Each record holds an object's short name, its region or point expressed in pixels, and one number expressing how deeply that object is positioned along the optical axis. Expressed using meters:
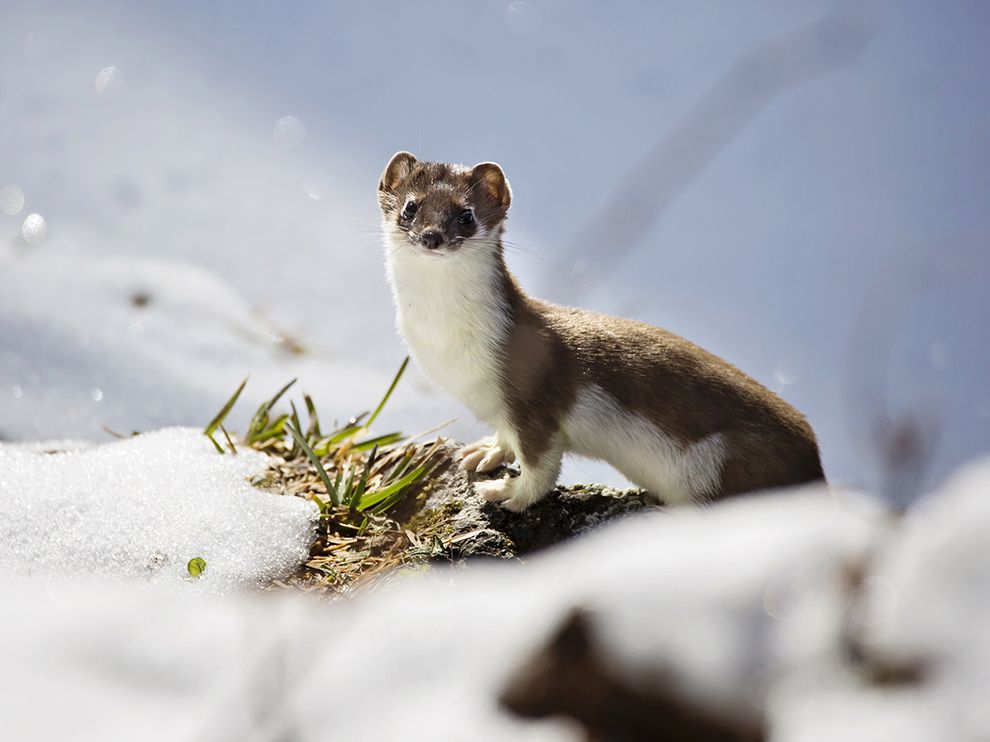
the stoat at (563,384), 8.32
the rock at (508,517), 8.14
